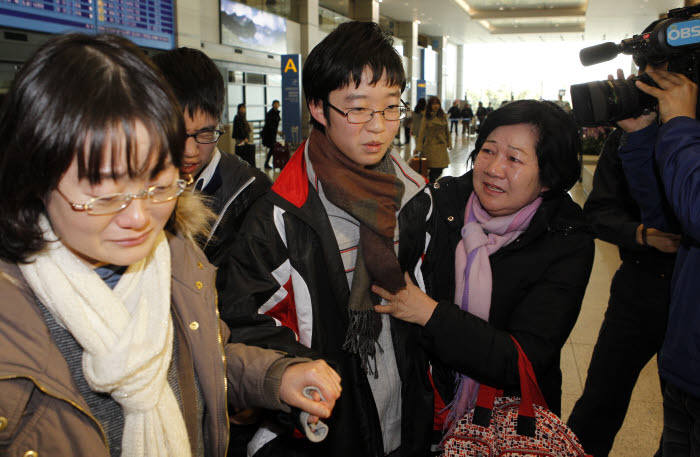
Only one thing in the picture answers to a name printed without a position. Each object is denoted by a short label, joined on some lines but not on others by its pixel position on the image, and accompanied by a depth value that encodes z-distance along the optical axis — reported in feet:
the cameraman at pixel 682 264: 4.62
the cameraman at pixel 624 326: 7.07
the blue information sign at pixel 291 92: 33.12
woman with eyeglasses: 2.56
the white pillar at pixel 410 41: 79.51
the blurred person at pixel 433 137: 31.71
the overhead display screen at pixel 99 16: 18.39
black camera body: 4.93
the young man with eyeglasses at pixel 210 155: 6.04
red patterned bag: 4.35
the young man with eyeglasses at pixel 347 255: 4.39
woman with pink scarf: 4.66
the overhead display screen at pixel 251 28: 36.47
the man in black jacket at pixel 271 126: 39.19
